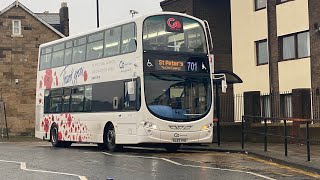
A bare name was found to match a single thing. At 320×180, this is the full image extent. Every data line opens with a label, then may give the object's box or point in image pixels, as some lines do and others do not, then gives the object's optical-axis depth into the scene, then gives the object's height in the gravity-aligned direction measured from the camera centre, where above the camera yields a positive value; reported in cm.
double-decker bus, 1864 +108
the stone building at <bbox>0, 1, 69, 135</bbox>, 4566 +452
